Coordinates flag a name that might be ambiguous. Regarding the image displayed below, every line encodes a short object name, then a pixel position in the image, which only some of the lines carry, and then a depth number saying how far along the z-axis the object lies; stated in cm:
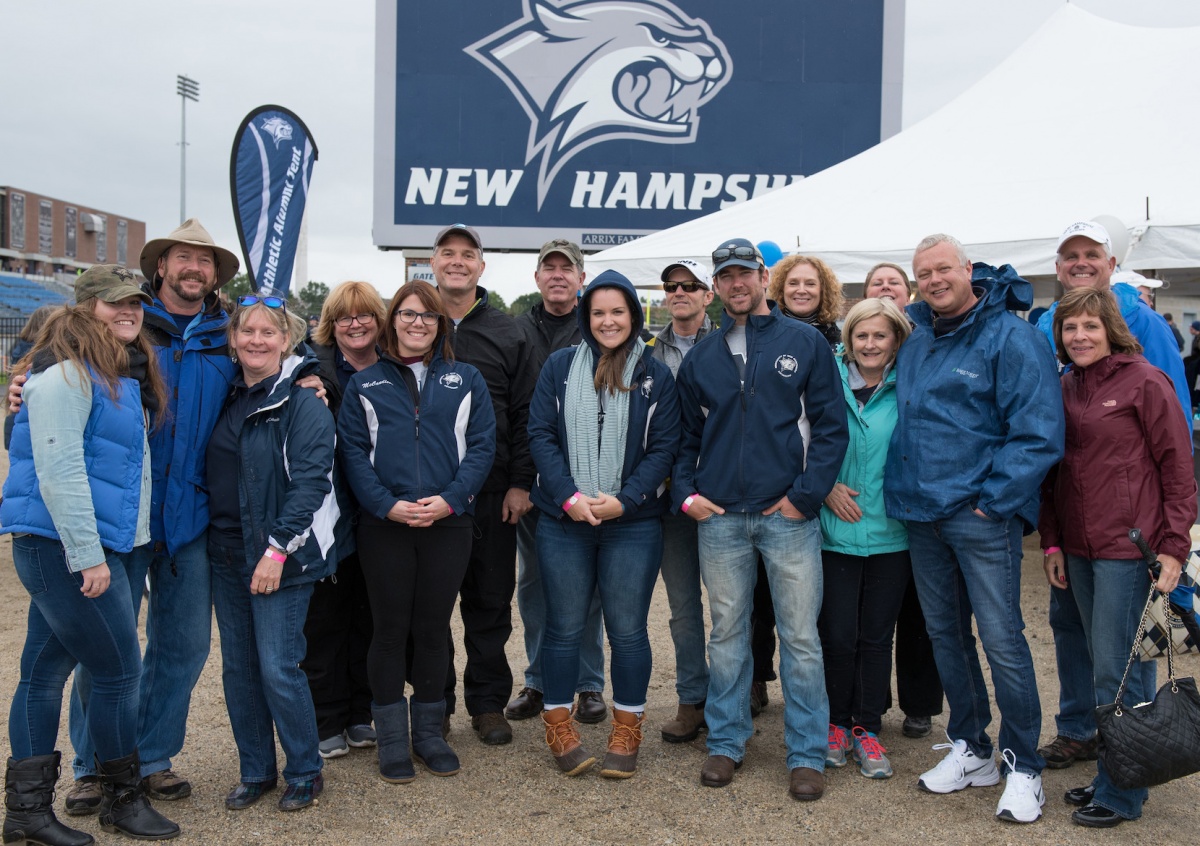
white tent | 595
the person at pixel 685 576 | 399
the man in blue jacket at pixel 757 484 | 347
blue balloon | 554
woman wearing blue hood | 363
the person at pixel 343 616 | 385
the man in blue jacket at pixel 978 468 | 323
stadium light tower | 3769
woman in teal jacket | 360
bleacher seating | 4459
